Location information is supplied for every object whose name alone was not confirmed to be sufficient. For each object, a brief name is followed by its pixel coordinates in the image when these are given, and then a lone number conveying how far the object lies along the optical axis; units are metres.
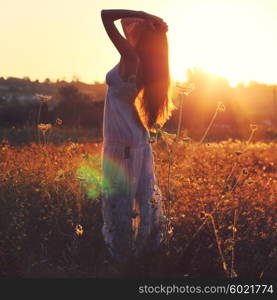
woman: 4.95
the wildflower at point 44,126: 6.50
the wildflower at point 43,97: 6.70
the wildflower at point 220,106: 5.28
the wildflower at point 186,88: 5.06
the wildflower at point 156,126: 5.02
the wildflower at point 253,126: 5.53
